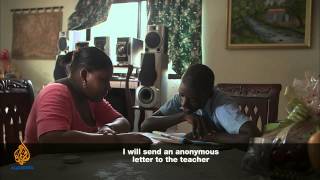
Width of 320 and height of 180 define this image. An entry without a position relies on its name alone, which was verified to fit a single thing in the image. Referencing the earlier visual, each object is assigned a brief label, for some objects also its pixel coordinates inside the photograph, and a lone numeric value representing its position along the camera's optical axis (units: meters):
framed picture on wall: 2.00
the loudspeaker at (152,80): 1.89
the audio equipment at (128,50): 2.22
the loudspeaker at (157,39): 2.15
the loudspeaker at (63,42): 2.49
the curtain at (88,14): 2.41
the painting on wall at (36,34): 2.75
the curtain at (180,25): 2.02
